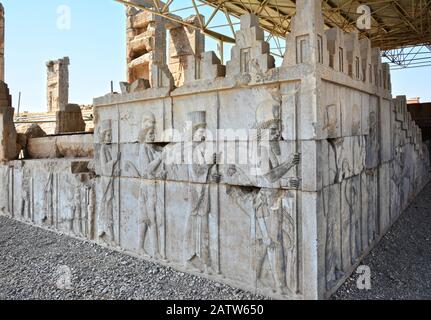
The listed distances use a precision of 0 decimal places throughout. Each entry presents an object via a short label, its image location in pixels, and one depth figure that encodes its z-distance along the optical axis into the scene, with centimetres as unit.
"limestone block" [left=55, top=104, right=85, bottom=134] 1047
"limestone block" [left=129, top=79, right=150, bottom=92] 565
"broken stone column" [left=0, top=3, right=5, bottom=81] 1722
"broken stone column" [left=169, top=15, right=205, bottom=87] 1591
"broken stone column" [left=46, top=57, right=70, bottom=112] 2025
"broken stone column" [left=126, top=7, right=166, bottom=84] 1605
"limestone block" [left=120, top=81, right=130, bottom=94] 586
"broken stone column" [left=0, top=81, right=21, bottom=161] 885
